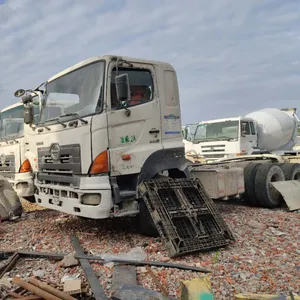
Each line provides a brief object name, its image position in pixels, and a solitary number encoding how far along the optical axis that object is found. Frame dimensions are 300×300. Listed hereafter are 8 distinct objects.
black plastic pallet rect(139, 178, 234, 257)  4.64
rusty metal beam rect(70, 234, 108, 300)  3.42
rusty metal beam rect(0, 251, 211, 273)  4.12
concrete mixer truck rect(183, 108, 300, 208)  7.11
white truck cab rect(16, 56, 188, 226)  4.93
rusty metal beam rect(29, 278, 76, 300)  3.29
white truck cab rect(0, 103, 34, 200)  7.00
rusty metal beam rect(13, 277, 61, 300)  3.28
